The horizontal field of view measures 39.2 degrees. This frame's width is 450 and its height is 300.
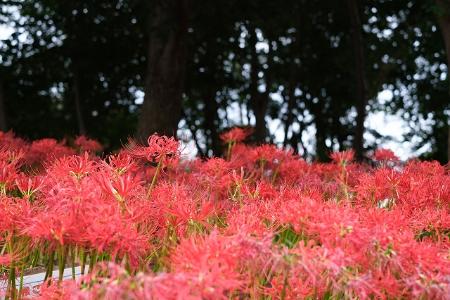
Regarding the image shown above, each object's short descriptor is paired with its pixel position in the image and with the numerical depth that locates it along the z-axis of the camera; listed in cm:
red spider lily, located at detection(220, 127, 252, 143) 367
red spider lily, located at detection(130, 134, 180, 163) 208
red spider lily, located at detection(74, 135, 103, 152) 459
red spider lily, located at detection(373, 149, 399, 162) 370
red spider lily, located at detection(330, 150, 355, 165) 309
